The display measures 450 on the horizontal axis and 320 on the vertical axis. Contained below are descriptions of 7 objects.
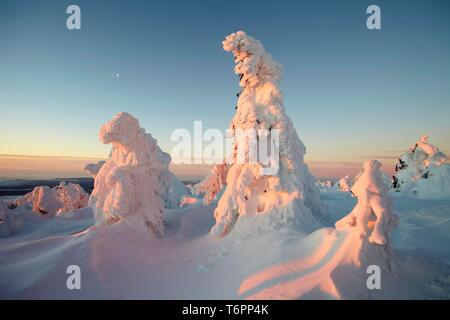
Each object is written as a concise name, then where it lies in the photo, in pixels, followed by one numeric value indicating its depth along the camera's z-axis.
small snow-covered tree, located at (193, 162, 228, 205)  18.09
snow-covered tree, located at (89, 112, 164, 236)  13.23
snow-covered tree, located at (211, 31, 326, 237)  12.65
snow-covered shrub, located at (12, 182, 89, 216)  26.68
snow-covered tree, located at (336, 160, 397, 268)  7.23
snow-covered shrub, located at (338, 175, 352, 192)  57.76
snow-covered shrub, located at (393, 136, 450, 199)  21.86
